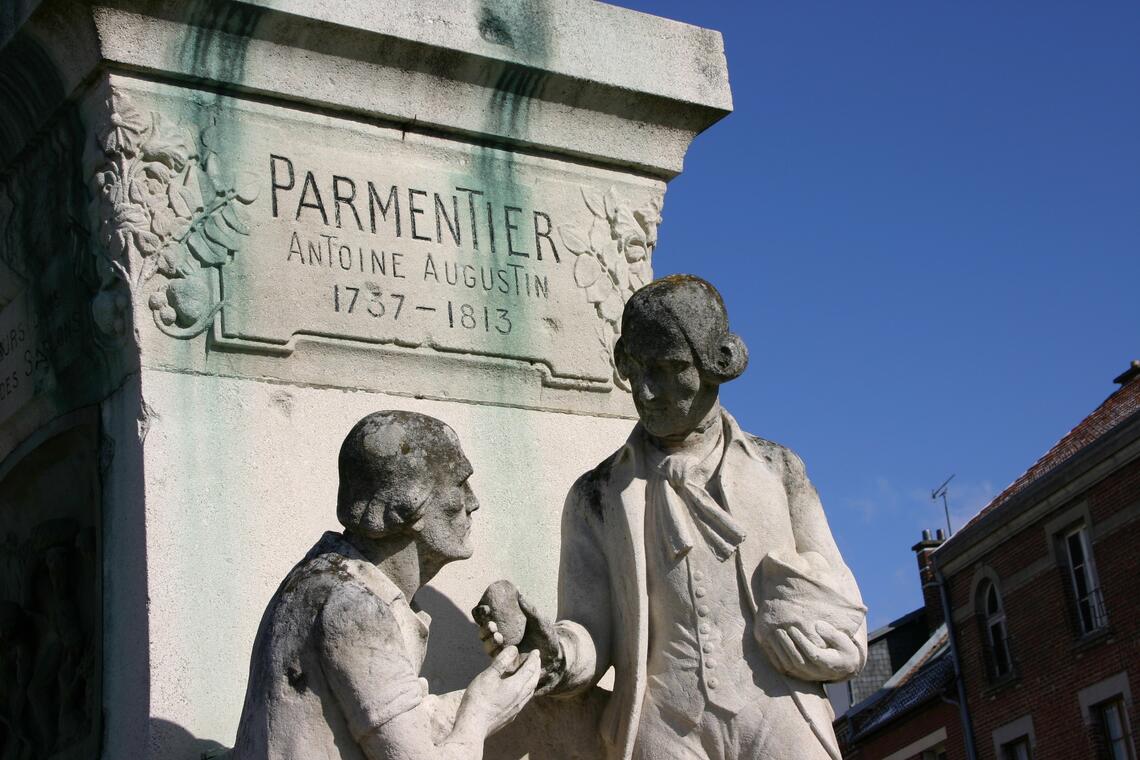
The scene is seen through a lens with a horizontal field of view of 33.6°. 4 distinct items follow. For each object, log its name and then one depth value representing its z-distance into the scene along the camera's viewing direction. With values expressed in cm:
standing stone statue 571
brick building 3034
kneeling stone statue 504
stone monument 632
